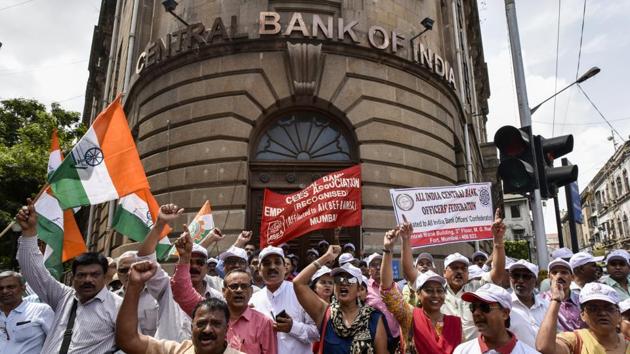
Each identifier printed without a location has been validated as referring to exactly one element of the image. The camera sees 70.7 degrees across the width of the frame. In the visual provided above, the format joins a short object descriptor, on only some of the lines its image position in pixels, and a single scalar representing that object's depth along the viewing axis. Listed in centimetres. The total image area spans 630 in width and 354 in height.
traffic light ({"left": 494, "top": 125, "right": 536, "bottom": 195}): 584
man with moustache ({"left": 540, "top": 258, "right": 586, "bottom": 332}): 443
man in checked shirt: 344
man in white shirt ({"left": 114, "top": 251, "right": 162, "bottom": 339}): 383
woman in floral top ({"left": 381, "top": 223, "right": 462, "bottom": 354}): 398
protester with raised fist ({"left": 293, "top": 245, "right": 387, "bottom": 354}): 377
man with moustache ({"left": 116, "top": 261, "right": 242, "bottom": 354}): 305
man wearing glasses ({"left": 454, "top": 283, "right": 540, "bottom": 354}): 301
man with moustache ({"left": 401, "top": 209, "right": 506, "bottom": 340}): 462
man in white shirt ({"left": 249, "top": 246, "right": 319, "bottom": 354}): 436
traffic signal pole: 607
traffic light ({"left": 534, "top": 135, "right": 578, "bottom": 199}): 606
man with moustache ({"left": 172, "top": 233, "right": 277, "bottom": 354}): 387
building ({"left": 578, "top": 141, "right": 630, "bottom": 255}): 5722
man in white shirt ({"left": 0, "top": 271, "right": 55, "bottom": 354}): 420
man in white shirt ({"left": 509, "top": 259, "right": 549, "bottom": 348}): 423
